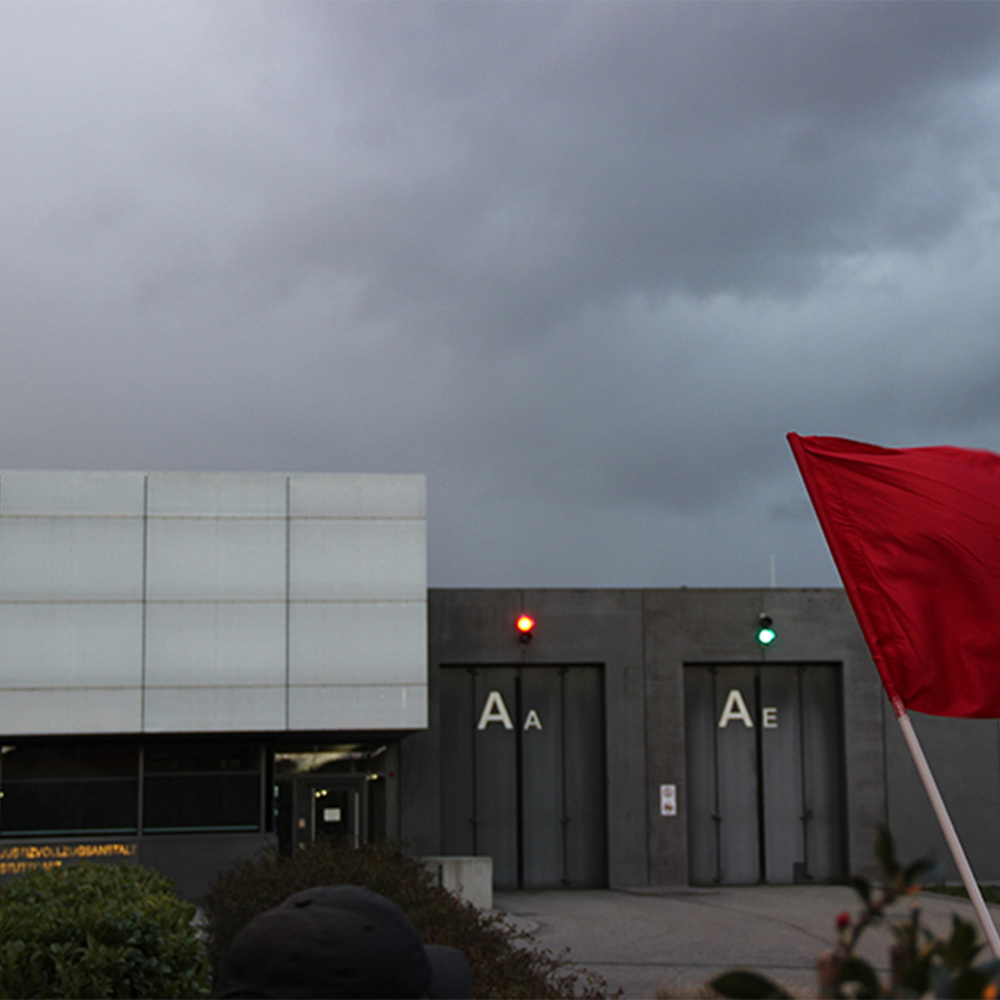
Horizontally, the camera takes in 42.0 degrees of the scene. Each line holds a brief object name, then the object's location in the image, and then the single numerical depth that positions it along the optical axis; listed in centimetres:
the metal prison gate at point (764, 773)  2717
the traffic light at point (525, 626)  2645
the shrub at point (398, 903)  754
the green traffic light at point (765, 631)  2725
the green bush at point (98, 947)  674
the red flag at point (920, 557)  802
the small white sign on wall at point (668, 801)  2648
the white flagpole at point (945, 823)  623
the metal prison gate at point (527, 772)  2661
